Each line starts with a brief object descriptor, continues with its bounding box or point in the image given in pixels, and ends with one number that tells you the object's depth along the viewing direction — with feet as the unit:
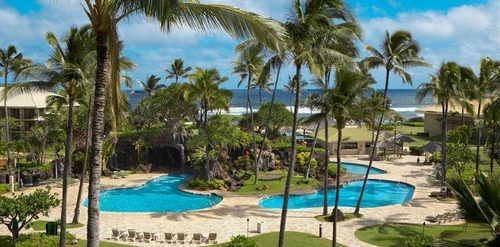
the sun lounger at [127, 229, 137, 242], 69.21
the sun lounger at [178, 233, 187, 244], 68.81
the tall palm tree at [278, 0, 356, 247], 52.90
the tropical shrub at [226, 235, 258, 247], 59.31
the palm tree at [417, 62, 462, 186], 97.35
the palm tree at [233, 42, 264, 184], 113.39
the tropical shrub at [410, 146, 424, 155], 169.89
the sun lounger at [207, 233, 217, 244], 67.92
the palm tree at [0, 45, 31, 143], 141.38
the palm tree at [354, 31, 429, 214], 80.23
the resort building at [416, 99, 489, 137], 195.31
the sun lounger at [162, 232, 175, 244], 68.85
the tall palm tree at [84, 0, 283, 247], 26.63
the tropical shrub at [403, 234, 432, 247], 55.87
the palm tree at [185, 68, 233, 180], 111.34
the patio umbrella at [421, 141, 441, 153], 143.02
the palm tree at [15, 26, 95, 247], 53.93
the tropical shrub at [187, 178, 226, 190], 112.88
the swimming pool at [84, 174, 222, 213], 97.76
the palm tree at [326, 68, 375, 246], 64.00
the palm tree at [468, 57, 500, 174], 97.19
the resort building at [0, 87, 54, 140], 173.17
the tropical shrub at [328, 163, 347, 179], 127.34
